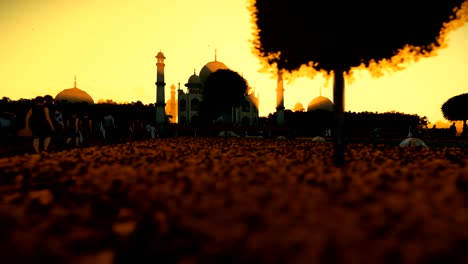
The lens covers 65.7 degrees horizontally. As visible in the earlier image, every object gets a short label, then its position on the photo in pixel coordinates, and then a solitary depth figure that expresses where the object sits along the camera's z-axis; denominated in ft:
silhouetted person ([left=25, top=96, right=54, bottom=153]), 35.94
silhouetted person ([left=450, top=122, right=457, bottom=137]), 149.24
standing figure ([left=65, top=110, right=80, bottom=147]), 53.21
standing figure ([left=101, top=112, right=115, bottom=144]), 64.20
